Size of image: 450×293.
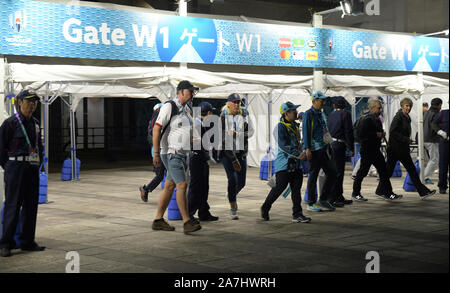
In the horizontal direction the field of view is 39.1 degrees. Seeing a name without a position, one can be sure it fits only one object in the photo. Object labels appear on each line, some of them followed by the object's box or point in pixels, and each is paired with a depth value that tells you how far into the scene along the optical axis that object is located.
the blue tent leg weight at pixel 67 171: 15.99
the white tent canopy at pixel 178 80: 9.69
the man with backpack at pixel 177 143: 7.53
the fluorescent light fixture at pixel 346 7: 11.40
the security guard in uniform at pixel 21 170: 6.58
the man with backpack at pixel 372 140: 10.37
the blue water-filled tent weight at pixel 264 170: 15.33
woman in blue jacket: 8.34
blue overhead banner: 8.67
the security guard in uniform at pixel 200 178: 8.52
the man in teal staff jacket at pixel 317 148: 9.16
